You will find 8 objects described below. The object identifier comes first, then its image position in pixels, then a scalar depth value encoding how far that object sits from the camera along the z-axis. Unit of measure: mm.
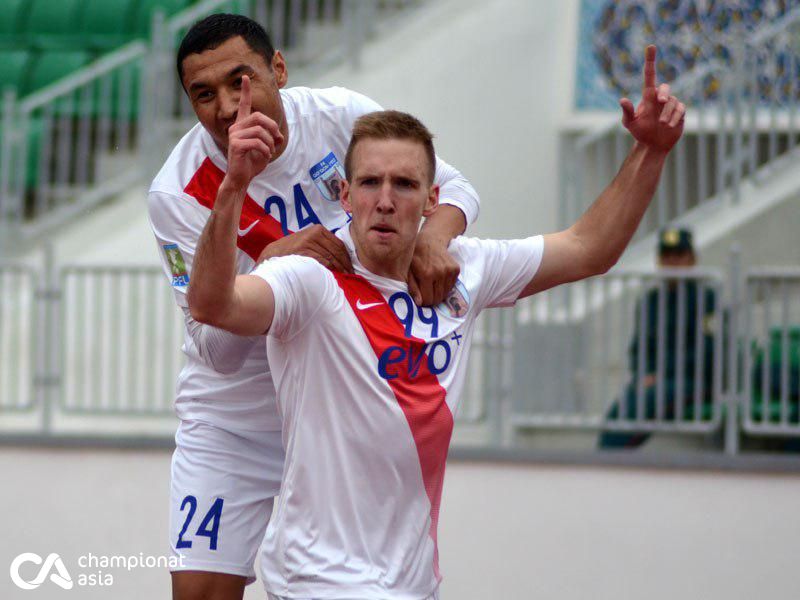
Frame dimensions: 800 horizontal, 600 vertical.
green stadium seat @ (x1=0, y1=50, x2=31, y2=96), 23922
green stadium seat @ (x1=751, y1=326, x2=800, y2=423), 15000
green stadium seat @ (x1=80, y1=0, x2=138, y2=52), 24078
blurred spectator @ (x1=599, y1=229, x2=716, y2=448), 15250
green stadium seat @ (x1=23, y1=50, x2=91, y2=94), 23781
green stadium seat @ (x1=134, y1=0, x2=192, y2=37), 23953
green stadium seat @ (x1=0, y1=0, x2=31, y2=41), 24641
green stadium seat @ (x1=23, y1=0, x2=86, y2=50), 24269
